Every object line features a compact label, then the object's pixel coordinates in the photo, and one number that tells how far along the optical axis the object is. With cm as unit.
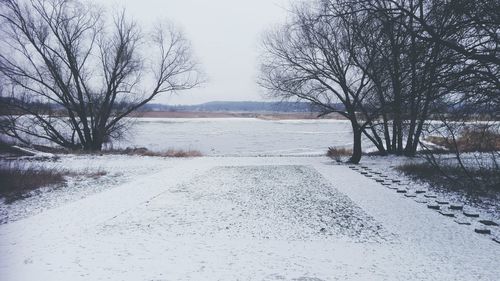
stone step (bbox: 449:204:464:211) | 839
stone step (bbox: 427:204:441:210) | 849
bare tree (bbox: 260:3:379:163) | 1677
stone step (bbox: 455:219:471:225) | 725
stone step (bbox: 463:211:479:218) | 778
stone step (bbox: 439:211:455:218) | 783
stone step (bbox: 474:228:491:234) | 667
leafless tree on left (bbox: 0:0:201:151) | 2159
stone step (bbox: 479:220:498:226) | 718
